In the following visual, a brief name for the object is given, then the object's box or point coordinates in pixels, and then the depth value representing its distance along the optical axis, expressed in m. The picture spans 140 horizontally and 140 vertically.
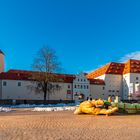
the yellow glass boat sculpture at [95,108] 13.41
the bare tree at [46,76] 35.06
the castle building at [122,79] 46.25
